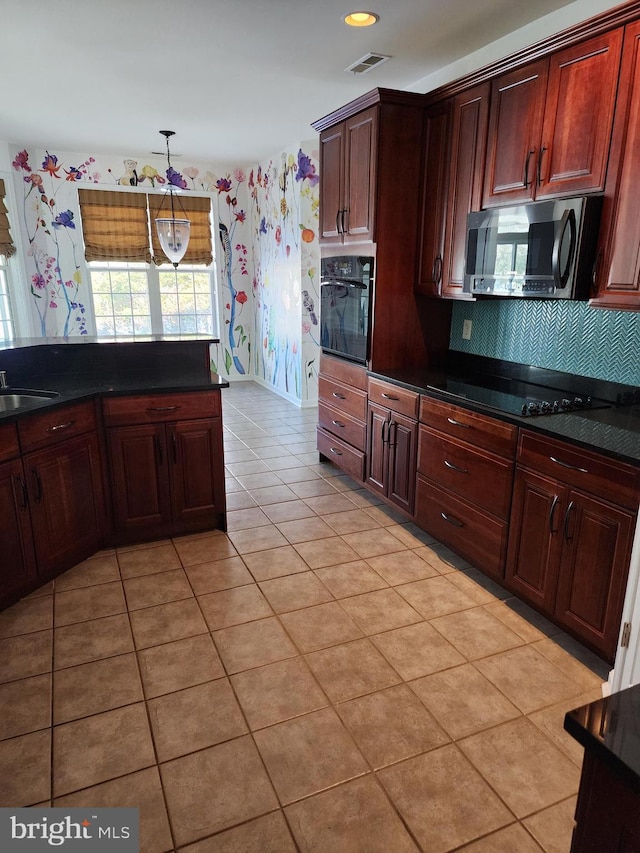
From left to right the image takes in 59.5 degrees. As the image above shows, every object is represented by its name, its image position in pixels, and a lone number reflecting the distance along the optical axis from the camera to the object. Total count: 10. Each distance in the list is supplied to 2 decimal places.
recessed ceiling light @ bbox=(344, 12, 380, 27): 2.74
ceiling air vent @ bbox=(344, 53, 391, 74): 3.28
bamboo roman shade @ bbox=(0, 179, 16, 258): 5.54
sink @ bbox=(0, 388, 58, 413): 2.78
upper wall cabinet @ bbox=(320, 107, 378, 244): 3.26
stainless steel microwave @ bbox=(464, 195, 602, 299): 2.26
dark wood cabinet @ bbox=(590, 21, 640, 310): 2.07
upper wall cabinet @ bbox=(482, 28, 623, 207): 2.19
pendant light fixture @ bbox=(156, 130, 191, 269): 4.41
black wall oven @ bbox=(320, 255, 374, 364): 3.43
